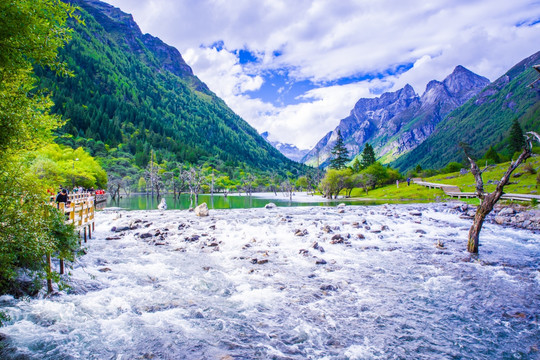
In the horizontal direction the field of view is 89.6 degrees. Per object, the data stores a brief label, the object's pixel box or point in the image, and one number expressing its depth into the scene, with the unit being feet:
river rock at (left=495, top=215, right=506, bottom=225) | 103.81
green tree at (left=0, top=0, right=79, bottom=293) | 23.26
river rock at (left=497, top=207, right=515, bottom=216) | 113.83
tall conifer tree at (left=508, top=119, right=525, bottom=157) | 357.61
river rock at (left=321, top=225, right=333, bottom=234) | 89.27
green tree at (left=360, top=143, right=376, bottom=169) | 450.71
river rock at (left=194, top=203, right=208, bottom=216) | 135.93
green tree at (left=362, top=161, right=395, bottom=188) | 359.38
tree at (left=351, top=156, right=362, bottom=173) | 442.34
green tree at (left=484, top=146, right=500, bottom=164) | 374.10
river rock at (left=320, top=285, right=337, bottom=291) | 42.50
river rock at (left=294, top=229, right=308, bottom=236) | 86.38
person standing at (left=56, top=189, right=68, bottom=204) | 86.79
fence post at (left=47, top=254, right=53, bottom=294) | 39.30
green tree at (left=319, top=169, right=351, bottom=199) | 305.94
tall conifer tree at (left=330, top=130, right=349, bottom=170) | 445.78
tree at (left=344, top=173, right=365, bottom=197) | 321.73
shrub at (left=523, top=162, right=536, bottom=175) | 204.85
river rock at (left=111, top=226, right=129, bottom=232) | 95.50
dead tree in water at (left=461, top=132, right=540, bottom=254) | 55.98
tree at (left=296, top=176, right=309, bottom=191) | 579.31
